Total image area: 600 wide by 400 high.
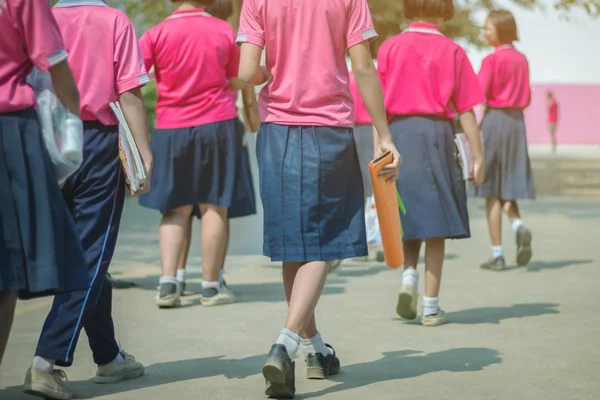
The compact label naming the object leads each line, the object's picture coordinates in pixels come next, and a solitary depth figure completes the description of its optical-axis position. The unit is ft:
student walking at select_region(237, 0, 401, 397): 31.63
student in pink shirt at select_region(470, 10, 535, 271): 59.90
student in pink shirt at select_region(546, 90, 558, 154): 241.92
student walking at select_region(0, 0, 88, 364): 26.09
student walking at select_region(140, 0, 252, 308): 46.21
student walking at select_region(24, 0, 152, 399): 31.26
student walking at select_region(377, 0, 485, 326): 42.31
